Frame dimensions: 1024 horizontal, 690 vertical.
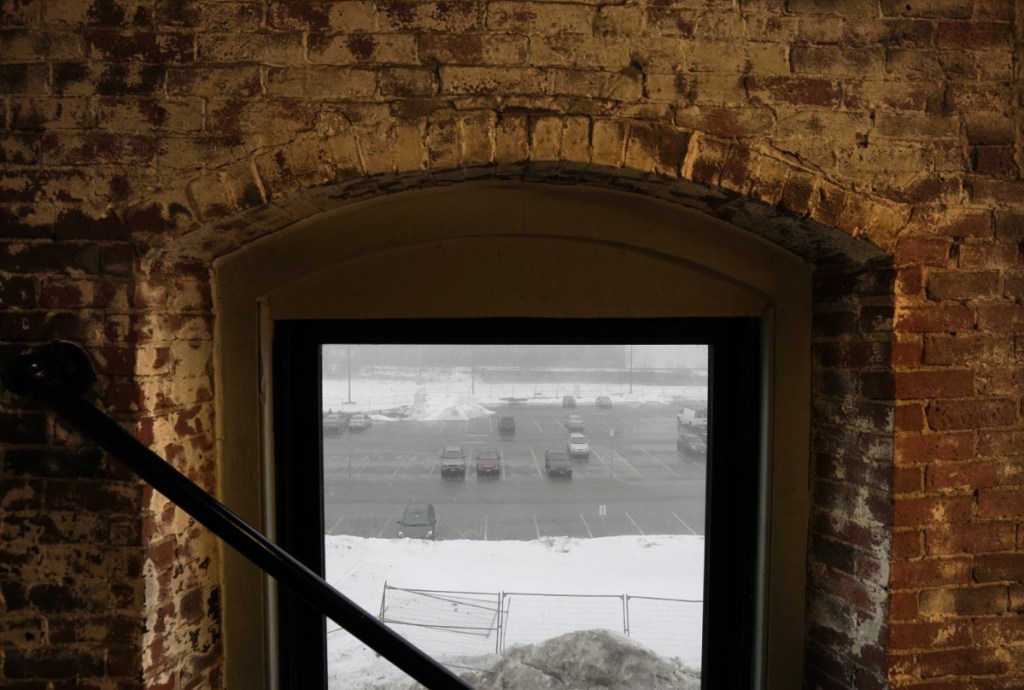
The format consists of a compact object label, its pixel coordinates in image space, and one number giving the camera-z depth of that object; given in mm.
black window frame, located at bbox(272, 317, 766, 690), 1724
